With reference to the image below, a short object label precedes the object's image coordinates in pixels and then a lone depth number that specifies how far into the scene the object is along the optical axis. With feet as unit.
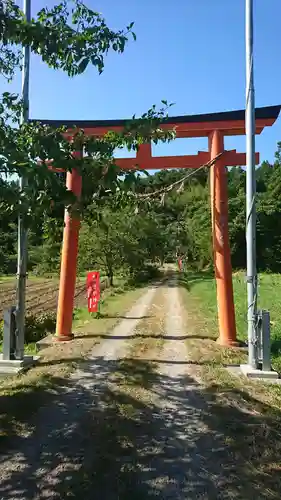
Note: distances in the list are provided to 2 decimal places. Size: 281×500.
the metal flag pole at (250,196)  19.33
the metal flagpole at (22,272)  19.77
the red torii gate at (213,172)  24.48
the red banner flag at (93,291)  34.96
